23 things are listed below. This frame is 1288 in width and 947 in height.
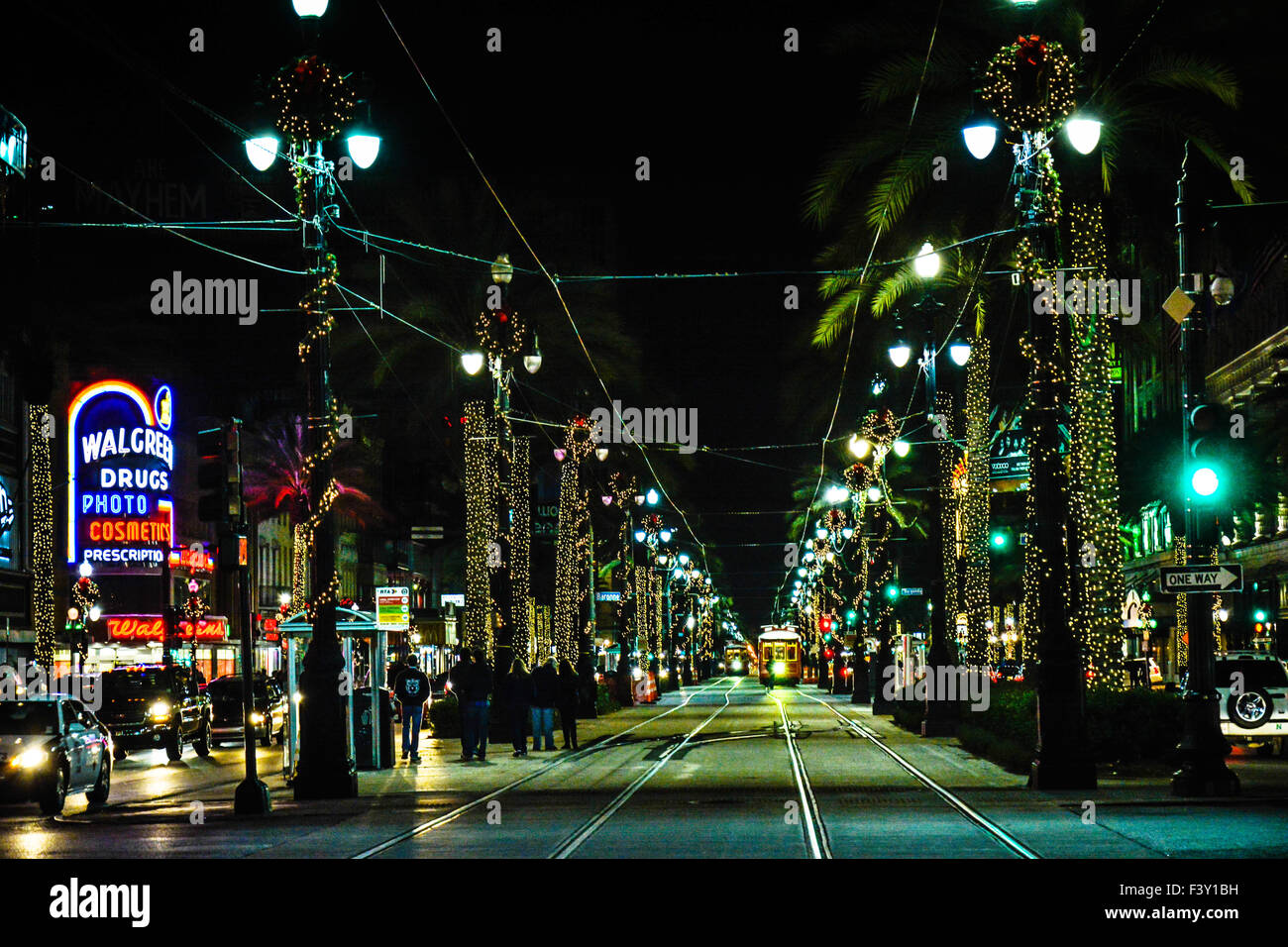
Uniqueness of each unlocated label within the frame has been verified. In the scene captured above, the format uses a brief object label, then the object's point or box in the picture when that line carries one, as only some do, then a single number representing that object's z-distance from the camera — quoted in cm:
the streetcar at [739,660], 18000
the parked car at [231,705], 4553
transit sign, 3369
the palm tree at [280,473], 7419
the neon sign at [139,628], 6869
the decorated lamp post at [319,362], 2372
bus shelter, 2906
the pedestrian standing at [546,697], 3797
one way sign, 2200
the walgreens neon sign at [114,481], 6072
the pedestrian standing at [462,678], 3431
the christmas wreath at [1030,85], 2355
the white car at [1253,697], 3347
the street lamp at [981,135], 2223
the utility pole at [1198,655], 2233
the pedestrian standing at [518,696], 3672
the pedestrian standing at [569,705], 3816
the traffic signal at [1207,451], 2217
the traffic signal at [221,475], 2269
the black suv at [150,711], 3909
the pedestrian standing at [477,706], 3419
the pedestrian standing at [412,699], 3384
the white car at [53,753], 2480
